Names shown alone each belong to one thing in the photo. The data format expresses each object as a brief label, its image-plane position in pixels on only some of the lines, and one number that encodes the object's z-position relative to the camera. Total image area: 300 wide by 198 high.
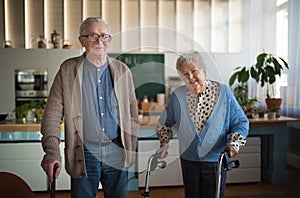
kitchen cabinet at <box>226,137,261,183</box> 3.59
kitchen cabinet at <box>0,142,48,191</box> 3.19
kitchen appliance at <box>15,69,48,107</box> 4.72
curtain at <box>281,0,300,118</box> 3.85
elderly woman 1.48
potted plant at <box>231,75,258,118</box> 3.73
